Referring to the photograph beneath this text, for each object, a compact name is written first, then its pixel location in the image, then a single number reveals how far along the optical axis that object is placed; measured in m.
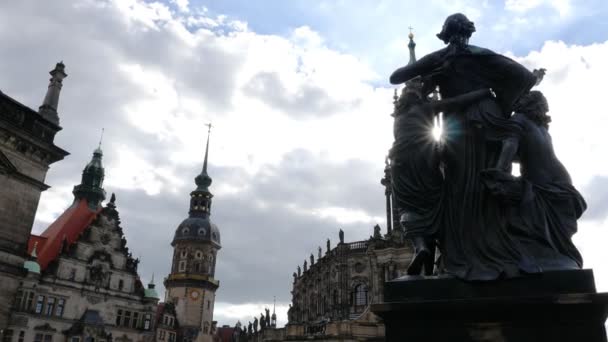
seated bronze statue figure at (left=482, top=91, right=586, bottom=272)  4.58
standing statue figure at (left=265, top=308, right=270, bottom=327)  42.88
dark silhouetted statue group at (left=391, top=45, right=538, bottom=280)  4.70
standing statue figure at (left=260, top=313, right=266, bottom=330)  44.80
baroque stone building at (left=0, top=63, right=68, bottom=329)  23.97
